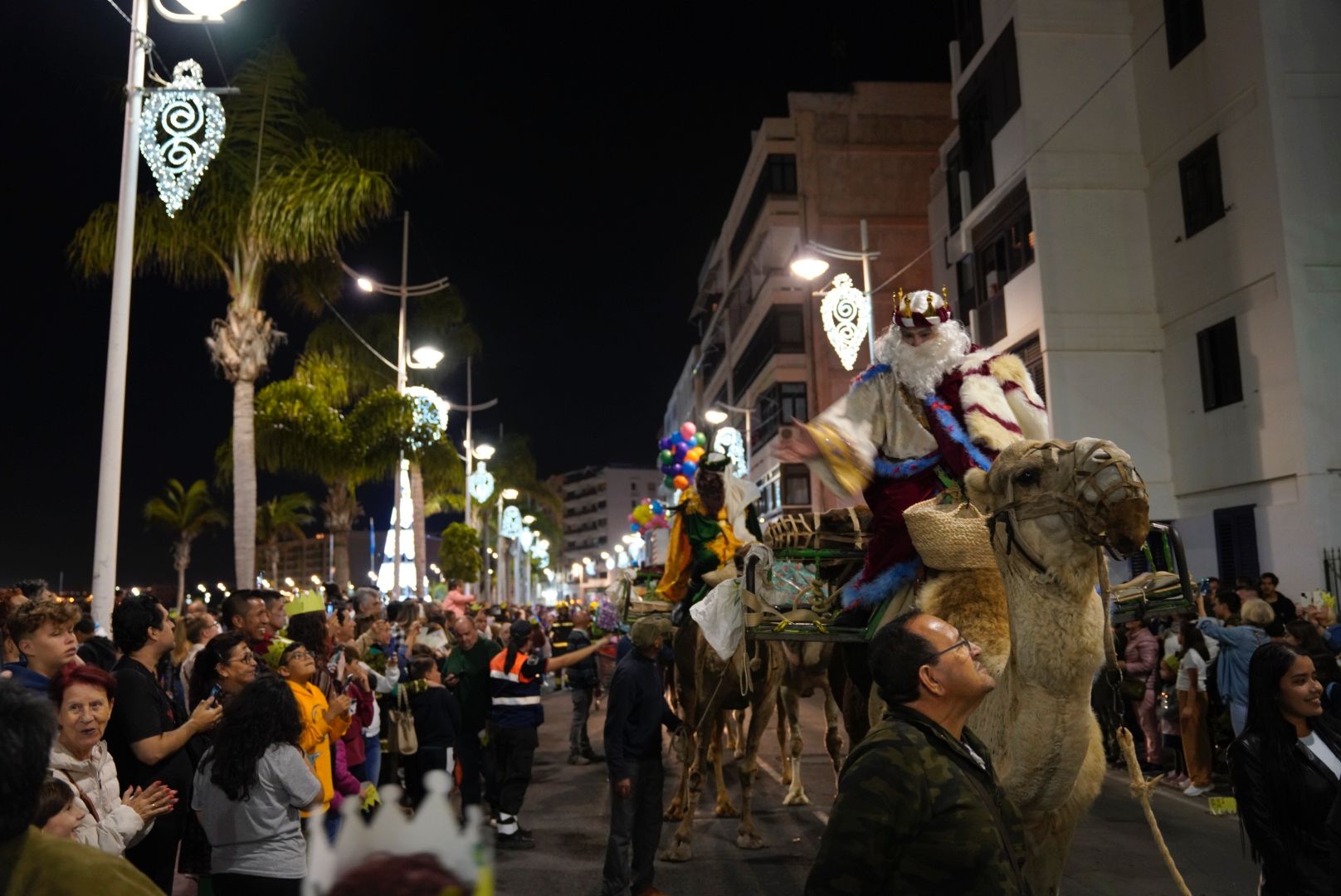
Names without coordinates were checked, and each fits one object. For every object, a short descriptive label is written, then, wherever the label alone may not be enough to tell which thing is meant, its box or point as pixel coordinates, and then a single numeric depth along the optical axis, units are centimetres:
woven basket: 520
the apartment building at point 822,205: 4416
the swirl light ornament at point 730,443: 2960
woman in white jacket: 448
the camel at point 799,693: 1112
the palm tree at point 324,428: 2716
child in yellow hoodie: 618
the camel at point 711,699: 976
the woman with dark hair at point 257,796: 493
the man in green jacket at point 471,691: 1078
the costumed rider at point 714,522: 980
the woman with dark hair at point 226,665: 625
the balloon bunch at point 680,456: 1711
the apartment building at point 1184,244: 1816
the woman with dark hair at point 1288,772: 440
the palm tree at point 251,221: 1888
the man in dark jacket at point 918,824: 277
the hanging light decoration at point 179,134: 1177
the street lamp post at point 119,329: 1109
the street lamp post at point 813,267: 1995
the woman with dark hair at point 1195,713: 1229
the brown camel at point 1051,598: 417
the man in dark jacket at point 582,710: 1608
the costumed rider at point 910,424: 607
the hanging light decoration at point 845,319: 1908
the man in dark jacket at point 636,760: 784
